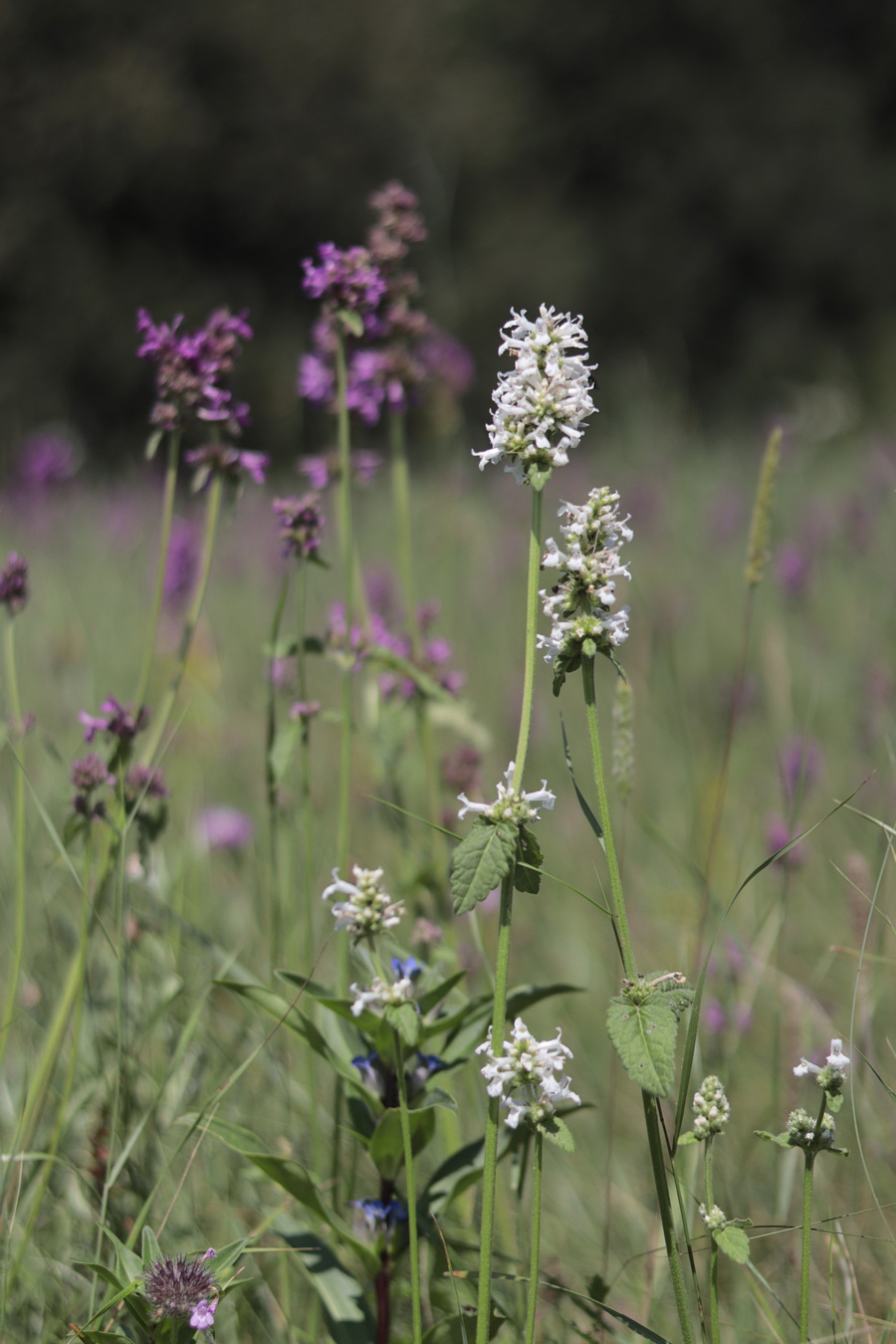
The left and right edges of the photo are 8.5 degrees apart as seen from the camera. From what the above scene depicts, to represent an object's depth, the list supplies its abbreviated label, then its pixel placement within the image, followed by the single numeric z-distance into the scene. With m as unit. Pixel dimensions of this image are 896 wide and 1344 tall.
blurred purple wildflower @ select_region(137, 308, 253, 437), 1.60
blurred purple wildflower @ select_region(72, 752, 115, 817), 1.59
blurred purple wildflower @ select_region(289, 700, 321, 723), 1.64
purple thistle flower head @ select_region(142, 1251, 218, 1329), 1.48
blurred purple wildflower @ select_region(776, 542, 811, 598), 3.69
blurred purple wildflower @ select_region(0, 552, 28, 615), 1.61
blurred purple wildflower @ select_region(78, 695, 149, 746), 1.59
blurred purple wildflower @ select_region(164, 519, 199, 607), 3.26
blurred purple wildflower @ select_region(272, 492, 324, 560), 1.62
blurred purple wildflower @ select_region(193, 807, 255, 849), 2.39
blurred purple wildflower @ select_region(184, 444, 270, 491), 1.62
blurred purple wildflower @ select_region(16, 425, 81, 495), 5.03
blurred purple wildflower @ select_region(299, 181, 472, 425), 1.60
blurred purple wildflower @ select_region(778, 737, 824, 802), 2.41
